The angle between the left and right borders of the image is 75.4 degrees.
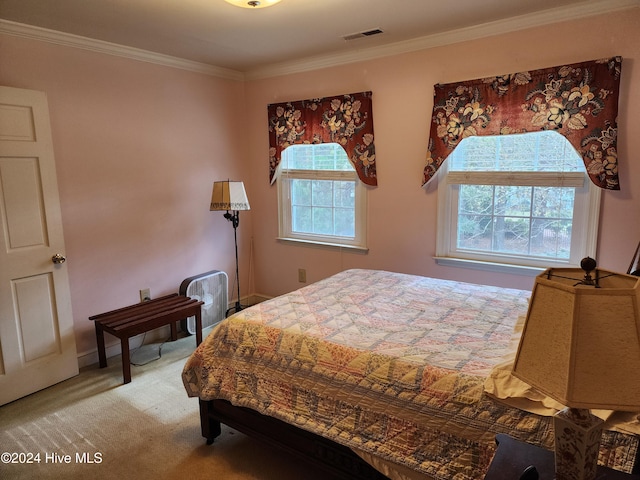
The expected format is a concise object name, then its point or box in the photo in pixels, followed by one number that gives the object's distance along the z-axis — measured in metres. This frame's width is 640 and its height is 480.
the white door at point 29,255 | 2.60
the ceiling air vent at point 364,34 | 2.96
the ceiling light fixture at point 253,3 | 2.15
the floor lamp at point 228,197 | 3.58
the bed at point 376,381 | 1.45
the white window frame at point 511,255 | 2.71
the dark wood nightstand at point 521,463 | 1.08
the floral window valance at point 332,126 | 3.48
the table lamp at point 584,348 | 0.80
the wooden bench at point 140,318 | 2.88
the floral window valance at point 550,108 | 2.50
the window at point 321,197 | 3.75
